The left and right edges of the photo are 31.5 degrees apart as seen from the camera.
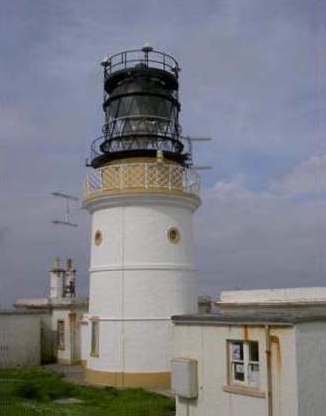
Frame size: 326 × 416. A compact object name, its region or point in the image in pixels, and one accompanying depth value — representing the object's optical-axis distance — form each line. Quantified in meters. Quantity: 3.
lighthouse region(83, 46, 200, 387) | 19.17
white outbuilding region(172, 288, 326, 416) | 11.02
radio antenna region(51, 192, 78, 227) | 31.35
